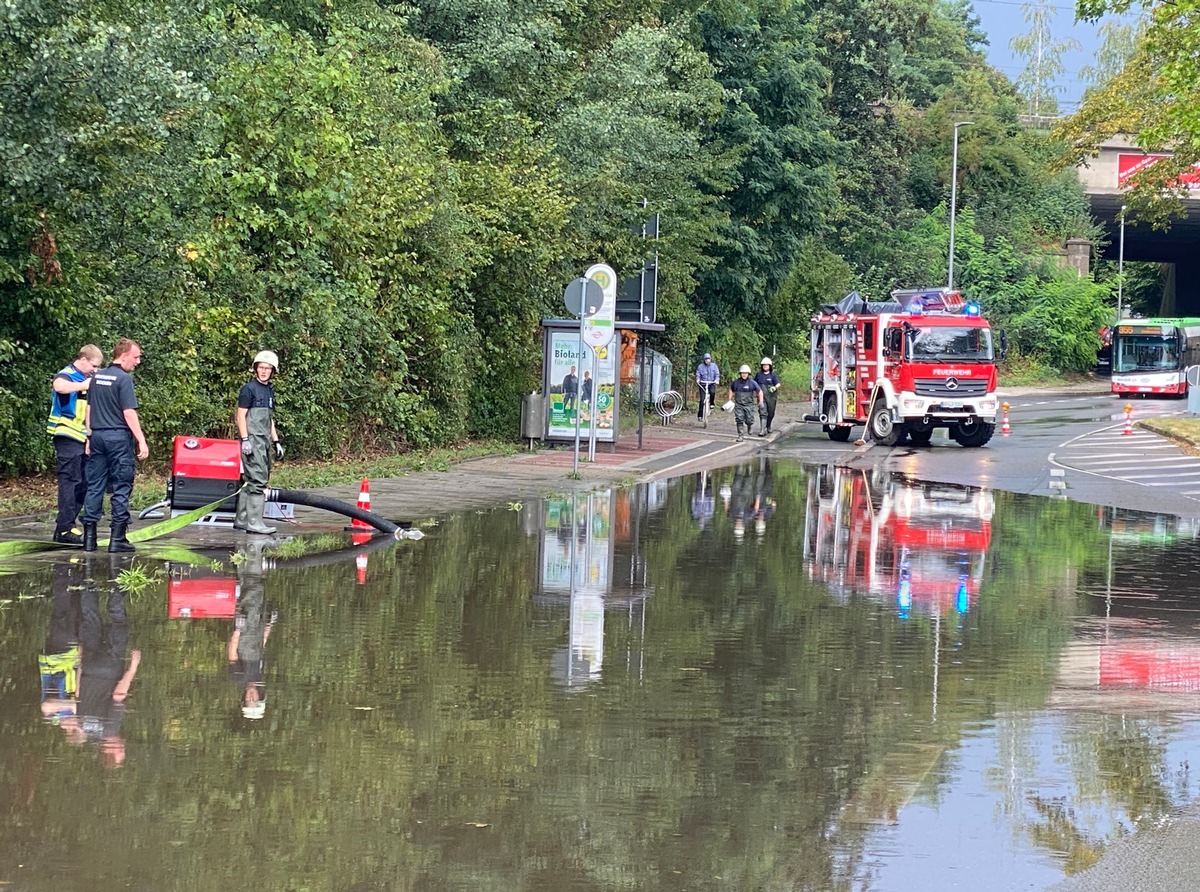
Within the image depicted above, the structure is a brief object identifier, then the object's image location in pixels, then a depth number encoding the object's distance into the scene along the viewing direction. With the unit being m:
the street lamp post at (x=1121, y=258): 81.61
